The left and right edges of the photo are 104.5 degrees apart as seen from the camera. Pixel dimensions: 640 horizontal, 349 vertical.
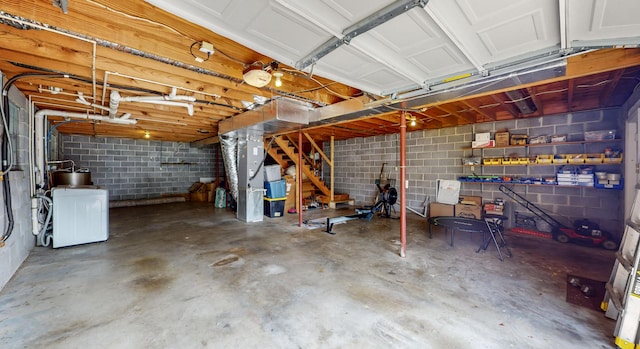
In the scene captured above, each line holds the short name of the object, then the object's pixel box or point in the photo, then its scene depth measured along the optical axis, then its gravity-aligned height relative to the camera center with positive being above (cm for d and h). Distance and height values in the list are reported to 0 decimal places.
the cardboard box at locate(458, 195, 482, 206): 518 -64
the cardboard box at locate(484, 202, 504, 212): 480 -73
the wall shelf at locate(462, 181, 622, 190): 406 -27
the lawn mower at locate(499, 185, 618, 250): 370 -99
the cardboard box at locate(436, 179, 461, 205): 550 -48
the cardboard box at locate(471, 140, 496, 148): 483 +52
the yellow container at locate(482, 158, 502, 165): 473 +17
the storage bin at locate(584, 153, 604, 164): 371 +18
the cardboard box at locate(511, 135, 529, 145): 450 +56
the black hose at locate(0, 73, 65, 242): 254 +10
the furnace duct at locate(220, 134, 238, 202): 573 +28
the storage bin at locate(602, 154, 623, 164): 357 +14
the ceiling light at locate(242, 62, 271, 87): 221 +86
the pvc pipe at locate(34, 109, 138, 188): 372 +47
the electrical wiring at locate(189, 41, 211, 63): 210 +101
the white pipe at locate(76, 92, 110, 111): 349 +101
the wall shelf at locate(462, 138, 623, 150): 370 +44
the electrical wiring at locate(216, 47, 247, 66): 218 +104
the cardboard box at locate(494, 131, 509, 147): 467 +60
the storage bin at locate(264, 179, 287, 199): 591 -46
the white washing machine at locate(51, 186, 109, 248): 365 -70
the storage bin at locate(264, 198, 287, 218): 593 -91
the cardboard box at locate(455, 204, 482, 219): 504 -85
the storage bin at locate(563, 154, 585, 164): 387 +19
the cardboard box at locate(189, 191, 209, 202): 862 -92
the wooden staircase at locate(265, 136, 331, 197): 660 +33
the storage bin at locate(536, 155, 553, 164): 418 +19
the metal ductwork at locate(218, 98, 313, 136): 357 +82
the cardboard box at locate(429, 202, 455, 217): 539 -88
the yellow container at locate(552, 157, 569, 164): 402 +16
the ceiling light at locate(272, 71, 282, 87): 243 +94
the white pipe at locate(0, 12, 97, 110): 161 +100
